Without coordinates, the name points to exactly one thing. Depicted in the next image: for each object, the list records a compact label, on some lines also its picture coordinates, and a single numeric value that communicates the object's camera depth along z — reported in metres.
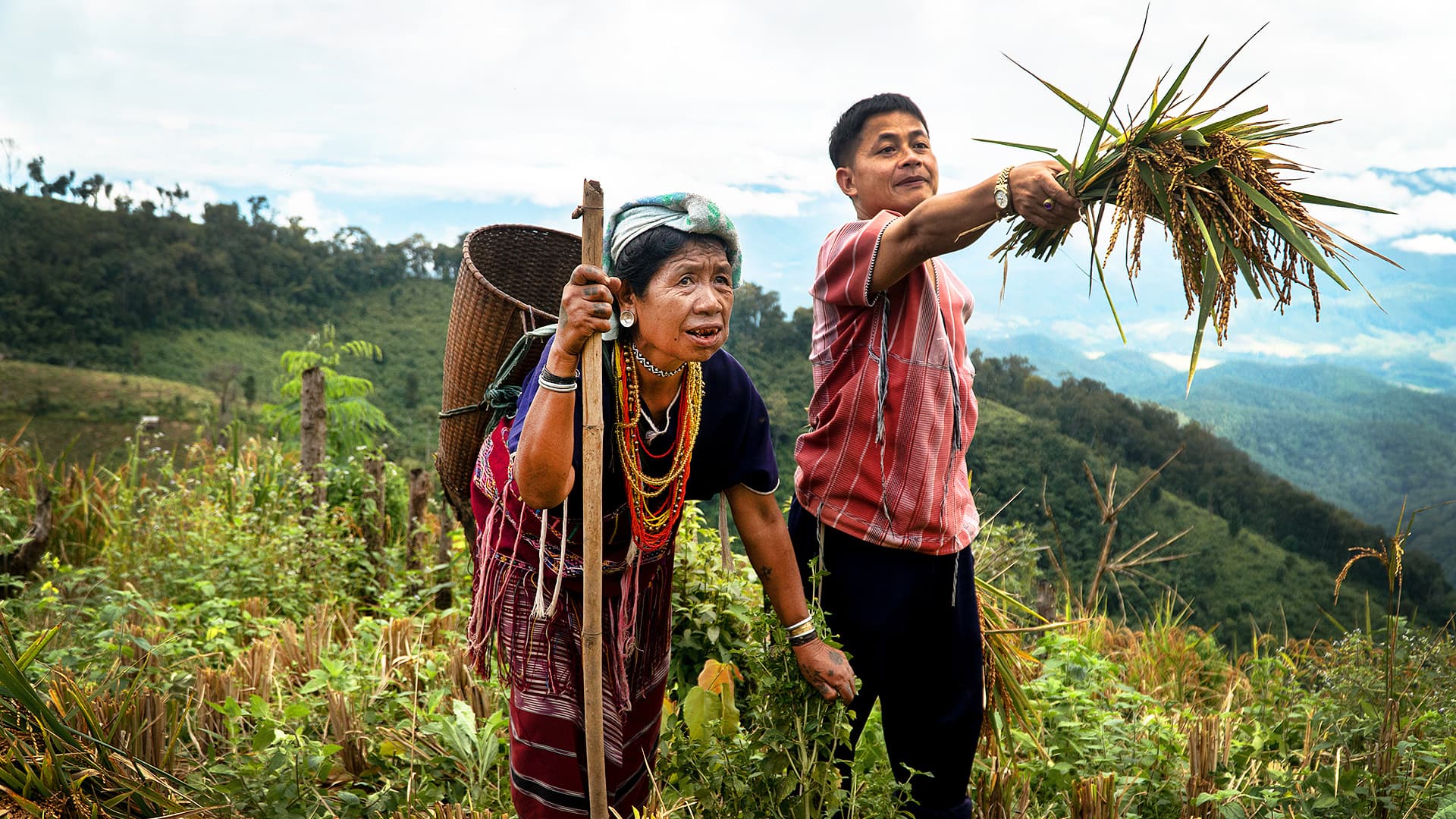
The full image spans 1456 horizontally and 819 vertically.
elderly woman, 1.95
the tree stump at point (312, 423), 6.66
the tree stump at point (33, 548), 4.99
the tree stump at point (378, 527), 5.77
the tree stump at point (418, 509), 5.97
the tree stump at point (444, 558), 5.41
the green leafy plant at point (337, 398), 7.49
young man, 2.32
